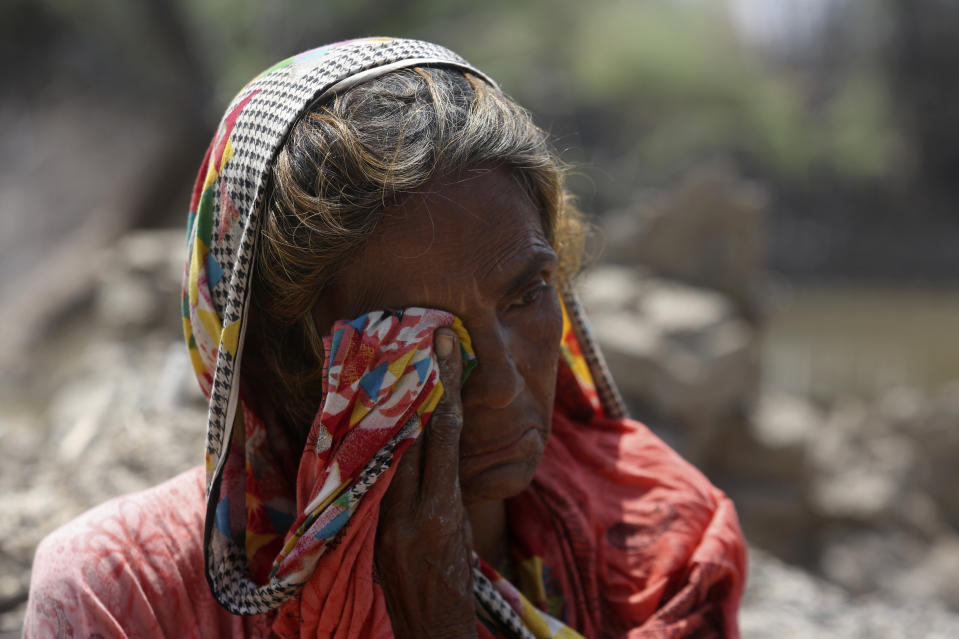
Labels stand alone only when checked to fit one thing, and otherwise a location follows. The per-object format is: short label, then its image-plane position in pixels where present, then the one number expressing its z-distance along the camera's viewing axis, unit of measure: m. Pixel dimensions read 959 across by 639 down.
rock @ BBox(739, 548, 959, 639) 2.83
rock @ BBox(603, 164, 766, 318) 6.36
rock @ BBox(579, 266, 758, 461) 5.32
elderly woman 1.30
